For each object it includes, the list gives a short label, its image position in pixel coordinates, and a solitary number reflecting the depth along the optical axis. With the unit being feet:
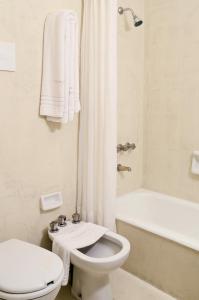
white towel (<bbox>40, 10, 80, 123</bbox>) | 5.62
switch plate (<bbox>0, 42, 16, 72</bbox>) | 5.25
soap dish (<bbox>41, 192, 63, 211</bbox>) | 6.28
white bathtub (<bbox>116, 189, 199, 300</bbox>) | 5.88
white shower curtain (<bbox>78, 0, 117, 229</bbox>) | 6.01
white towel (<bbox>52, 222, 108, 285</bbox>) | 5.44
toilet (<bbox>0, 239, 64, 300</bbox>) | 4.13
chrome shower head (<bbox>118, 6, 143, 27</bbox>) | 7.44
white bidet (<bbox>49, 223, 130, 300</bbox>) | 5.16
